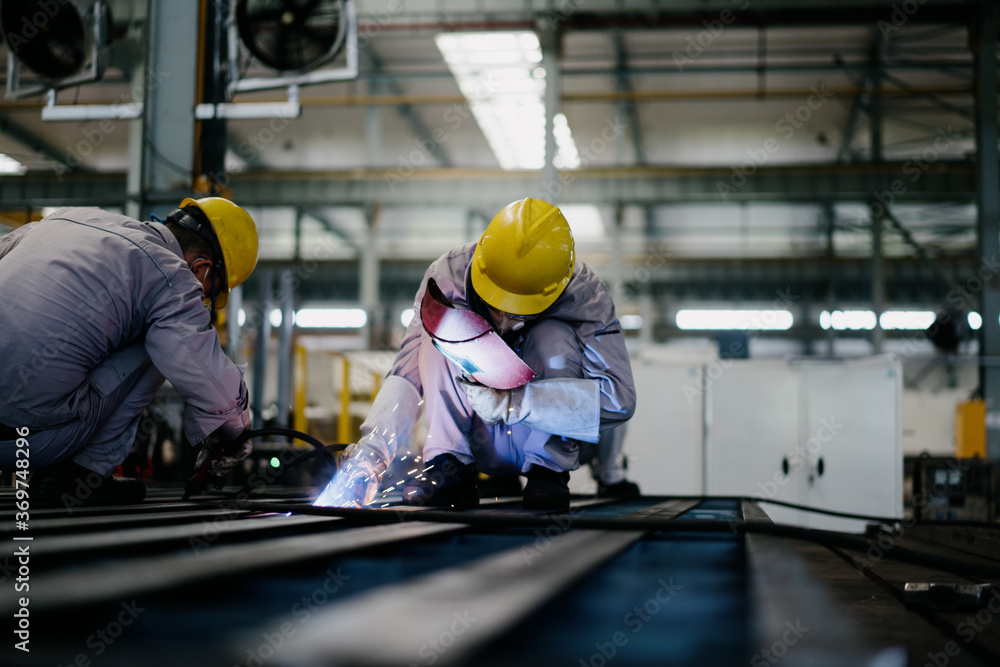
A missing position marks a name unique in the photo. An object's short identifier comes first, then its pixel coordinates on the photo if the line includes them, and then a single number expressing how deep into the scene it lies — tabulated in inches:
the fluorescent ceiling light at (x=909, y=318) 648.4
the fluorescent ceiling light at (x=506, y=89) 353.4
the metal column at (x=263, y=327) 233.3
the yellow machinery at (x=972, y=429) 295.4
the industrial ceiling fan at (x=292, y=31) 169.6
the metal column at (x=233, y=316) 196.2
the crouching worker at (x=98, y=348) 76.2
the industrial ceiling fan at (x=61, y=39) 176.4
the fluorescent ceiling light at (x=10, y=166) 530.5
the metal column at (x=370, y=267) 487.8
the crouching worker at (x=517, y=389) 86.5
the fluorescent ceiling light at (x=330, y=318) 724.0
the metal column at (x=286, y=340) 246.5
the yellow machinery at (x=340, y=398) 290.5
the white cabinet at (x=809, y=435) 266.4
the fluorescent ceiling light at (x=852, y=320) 650.8
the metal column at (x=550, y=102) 303.0
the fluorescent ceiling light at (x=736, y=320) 660.1
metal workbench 28.7
